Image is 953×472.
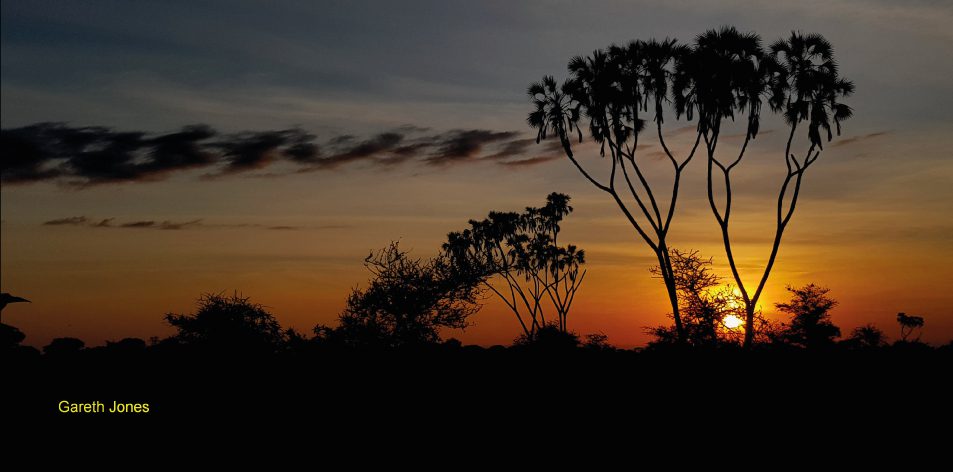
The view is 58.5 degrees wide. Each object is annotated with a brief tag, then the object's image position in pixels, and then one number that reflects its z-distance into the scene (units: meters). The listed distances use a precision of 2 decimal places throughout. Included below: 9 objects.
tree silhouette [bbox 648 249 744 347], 43.81
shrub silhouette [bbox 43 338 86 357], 37.38
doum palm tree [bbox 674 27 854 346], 42.88
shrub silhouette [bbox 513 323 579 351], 44.82
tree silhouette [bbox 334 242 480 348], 49.50
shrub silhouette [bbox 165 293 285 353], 48.56
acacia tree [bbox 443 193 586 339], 76.62
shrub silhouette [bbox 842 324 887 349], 50.54
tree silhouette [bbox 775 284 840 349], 49.72
